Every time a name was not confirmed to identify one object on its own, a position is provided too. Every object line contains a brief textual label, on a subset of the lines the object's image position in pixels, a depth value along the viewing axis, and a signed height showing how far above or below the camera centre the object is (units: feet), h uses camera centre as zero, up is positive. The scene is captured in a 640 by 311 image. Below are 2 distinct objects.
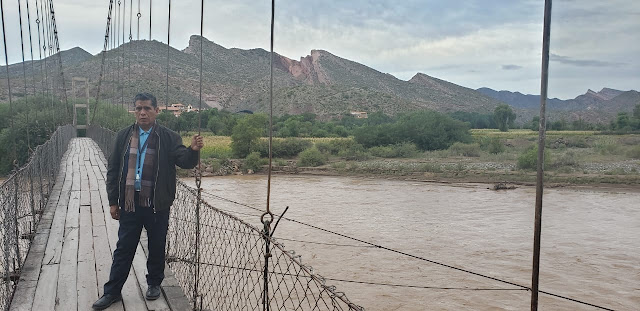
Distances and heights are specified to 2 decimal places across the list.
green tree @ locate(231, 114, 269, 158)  81.30 -0.50
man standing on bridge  7.78 -0.71
